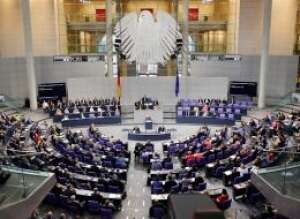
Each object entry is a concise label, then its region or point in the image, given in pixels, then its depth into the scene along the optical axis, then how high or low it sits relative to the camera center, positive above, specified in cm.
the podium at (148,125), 1753 -352
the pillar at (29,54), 2027 +188
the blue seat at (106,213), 904 -509
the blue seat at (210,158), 1272 -428
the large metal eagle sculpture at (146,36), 1980 +326
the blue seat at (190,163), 1264 -450
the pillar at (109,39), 2252 +346
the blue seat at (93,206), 928 -498
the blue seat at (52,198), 977 -492
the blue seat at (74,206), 937 -504
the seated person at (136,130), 1661 -370
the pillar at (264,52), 2042 +207
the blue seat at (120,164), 1236 -447
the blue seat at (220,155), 1288 -418
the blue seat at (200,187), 1024 -467
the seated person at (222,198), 934 -468
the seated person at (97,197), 948 -471
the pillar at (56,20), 2379 +548
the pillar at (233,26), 2364 +492
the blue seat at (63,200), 951 -487
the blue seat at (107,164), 1226 -442
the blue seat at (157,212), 916 -512
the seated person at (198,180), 1040 -447
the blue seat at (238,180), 1080 -461
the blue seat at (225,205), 933 -496
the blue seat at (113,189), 1036 -480
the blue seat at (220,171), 1171 -456
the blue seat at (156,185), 1032 -462
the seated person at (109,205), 921 -490
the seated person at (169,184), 1024 -454
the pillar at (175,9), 2428 +671
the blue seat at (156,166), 1193 -441
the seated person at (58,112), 1948 -293
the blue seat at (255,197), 997 -496
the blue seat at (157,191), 1020 -481
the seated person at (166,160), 1218 -423
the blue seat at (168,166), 1214 -448
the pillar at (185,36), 2233 +366
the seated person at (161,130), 1681 -372
